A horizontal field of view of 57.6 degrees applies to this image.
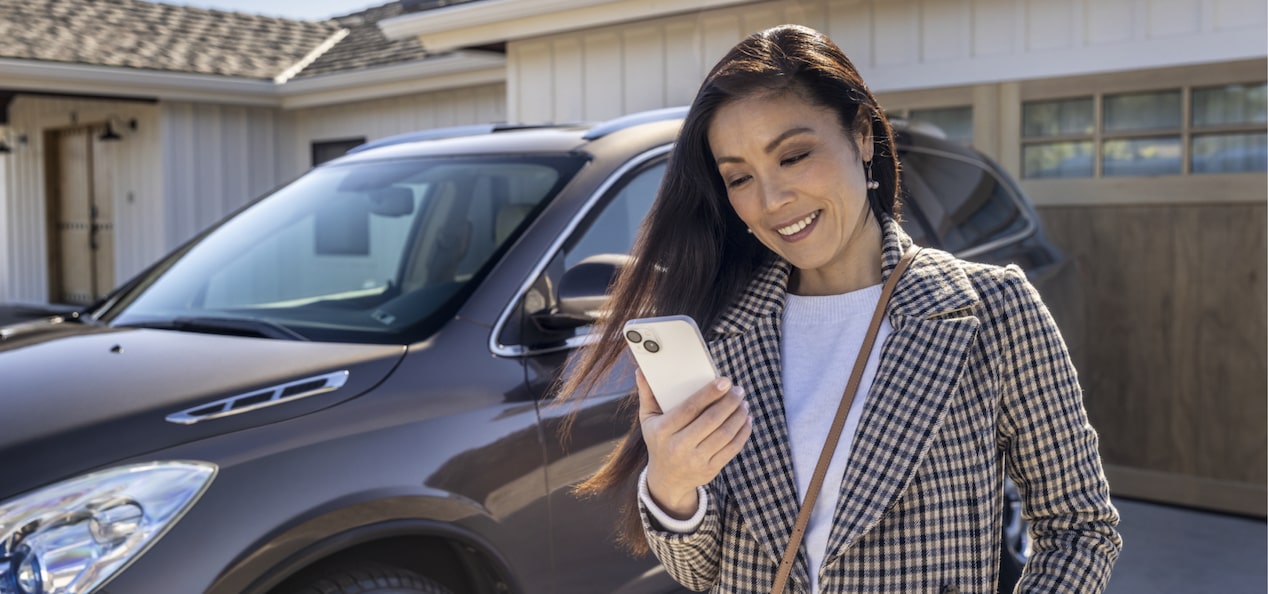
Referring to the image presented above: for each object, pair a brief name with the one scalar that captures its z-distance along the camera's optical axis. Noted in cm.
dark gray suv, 232
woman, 165
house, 544
